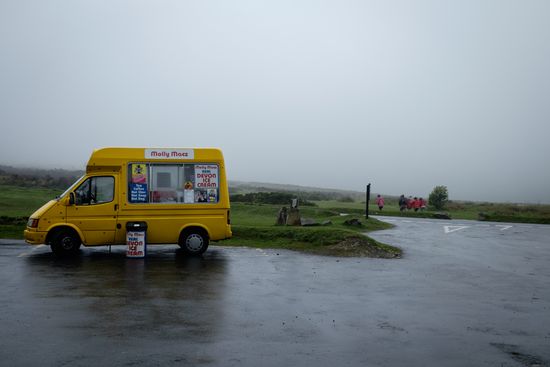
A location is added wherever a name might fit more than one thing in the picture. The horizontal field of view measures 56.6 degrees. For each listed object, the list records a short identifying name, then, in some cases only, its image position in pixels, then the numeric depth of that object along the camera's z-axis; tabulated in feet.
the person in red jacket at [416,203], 130.60
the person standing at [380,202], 129.06
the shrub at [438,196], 153.89
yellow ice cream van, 47.75
